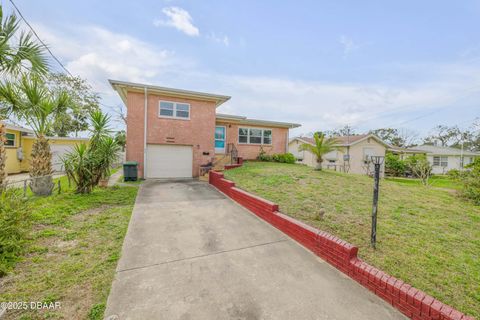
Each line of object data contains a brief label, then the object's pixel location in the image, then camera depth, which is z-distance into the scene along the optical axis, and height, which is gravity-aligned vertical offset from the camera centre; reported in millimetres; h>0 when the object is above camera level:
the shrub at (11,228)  2781 -1283
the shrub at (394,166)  19000 -784
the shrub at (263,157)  15330 -145
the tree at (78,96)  20828 +6287
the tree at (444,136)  40219 +4997
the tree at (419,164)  13747 -457
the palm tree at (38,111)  5910 +1296
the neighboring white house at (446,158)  24219 +129
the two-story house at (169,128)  10641 +1442
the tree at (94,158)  6695 -240
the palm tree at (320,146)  11495 +610
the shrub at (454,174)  8830 -721
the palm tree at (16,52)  3879 +2135
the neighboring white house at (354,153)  20031 +440
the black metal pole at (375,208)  3250 -855
